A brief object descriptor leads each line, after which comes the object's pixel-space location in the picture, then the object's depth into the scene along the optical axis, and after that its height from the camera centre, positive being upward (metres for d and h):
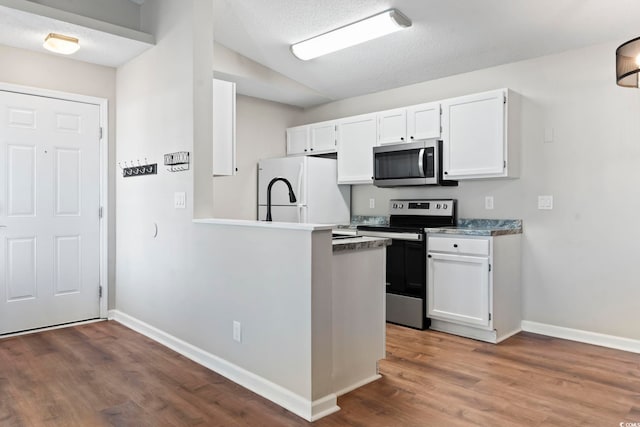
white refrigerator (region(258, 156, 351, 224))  4.77 +0.21
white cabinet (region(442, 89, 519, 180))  3.69 +0.63
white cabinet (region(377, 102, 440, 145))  4.12 +0.83
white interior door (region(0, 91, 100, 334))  3.74 +0.00
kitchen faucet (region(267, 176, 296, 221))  2.87 +0.07
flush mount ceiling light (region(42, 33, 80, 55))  3.50 +1.30
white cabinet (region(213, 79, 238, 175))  3.59 +0.66
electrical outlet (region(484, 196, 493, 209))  4.04 +0.07
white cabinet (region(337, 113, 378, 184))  4.64 +0.66
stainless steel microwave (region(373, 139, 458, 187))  4.09 +0.44
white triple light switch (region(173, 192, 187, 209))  3.31 +0.08
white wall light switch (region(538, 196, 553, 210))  3.72 +0.07
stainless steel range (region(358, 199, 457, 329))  3.91 -0.43
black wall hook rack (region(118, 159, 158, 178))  3.69 +0.35
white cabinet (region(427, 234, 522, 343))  3.53 -0.61
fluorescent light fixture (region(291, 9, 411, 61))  3.41 +1.44
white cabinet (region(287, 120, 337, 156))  5.02 +0.83
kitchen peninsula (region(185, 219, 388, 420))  2.31 -0.57
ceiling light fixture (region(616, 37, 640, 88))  2.03 +0.69
